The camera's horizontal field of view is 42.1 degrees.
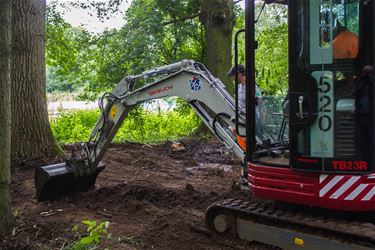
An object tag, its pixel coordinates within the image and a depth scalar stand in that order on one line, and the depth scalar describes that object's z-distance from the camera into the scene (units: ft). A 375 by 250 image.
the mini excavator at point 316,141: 12.50
